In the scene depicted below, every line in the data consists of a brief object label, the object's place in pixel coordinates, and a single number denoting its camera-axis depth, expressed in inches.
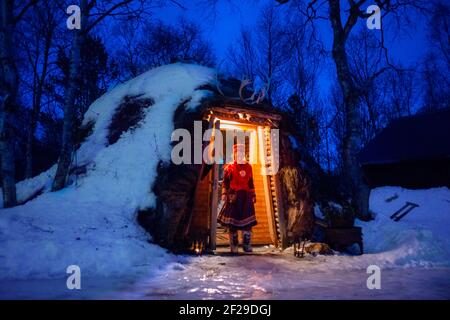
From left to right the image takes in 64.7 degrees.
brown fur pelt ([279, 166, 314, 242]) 359.3
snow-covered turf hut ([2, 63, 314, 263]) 271.9
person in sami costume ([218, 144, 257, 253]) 317.1
